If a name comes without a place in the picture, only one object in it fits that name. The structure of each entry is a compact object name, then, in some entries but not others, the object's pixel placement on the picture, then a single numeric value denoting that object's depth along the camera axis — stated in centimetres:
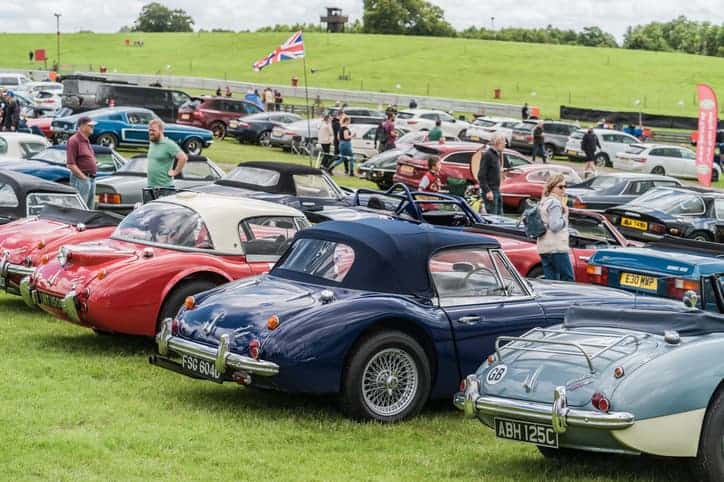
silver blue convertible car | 682
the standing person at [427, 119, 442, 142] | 3866
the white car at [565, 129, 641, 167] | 4472
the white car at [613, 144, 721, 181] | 4131
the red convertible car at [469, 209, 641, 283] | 1441
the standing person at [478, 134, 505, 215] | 2128
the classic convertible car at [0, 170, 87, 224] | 1456
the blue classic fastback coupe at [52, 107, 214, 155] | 3531
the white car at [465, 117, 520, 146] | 4784
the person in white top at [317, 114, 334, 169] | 3381
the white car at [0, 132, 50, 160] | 2483
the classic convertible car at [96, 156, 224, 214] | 2106
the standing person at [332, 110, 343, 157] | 3469
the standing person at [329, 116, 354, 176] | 3225
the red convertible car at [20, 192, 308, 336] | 1038
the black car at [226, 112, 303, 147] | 4234
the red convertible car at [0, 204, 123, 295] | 1245
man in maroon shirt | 1681
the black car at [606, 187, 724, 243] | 2169
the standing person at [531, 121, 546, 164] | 4088
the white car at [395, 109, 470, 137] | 4784
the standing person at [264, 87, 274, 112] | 5549
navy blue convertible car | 842
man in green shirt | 1617
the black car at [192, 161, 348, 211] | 1872
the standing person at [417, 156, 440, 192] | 2078
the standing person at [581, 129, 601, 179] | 3978
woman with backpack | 1326
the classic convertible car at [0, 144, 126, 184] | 2061
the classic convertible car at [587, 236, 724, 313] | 1191
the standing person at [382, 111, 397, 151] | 3575
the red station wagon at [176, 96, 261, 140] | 4381
